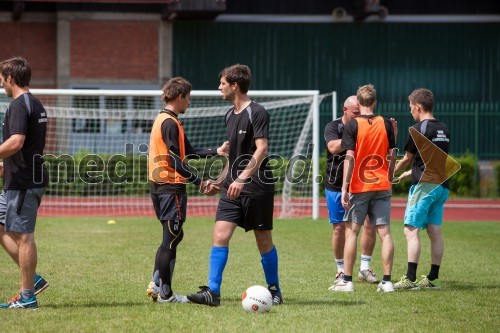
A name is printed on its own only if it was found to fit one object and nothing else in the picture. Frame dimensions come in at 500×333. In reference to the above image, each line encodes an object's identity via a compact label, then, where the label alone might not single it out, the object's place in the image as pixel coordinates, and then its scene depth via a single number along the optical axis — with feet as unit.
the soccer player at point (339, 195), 63.10
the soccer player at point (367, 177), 58.29
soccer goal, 123.44
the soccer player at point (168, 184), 52.47
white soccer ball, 49.37
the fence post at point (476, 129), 169.48
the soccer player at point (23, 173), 49.55
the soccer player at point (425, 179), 61.26
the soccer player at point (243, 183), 51.16
